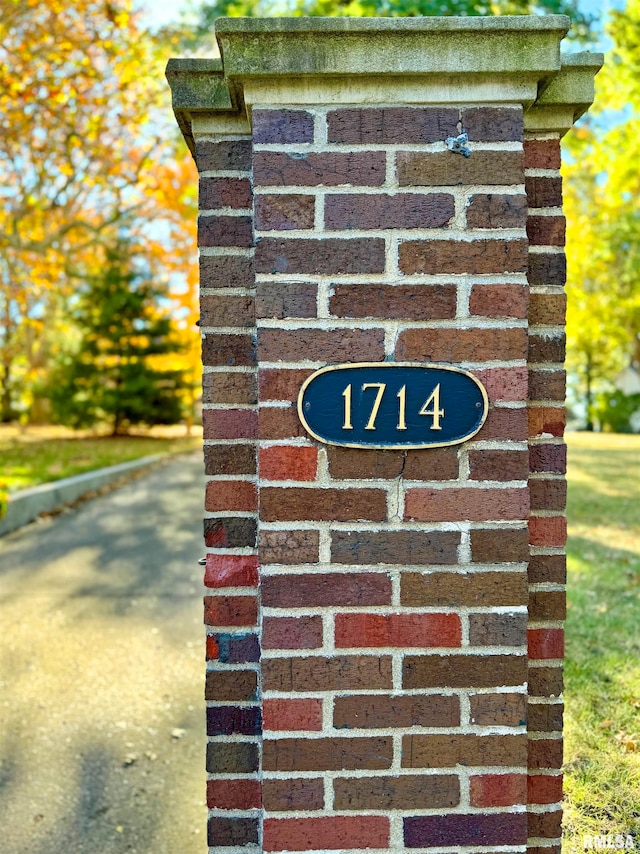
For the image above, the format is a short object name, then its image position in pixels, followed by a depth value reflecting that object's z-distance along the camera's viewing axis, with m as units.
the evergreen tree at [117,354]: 17.92
